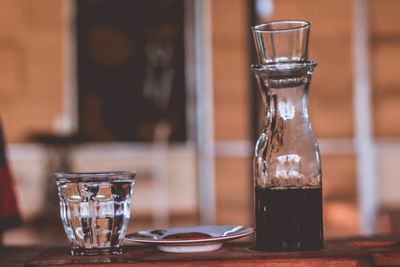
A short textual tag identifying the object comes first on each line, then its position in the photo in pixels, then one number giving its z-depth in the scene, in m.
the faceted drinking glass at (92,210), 1.10
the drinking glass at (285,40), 1.13
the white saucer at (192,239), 1.08
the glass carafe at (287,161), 1.10
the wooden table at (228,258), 1.04
